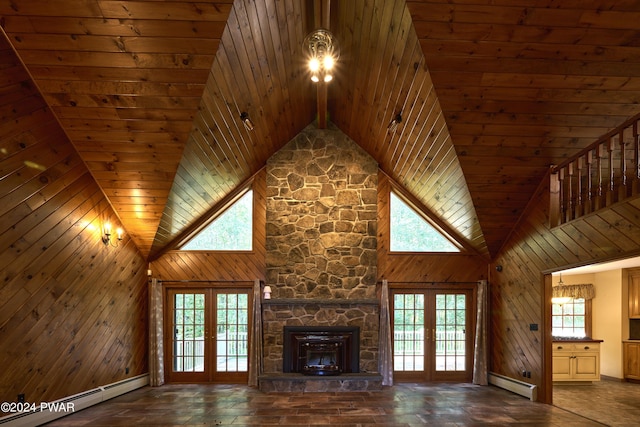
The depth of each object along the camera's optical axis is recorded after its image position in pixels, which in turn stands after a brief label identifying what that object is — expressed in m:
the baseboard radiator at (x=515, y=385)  6.56
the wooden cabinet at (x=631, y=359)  8.22
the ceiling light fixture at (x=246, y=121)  5.96
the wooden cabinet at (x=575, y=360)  7.85
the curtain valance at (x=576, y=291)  9.12
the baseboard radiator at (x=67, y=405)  4.85
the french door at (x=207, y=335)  8.11
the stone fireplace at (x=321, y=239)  7.89
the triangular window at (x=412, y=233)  8.35
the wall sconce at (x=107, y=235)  6.44
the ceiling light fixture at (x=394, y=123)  6.13
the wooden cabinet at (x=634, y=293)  8.35
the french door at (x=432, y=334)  8.19
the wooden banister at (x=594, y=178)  4.41
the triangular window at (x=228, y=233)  8.27
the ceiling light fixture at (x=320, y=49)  4.94
